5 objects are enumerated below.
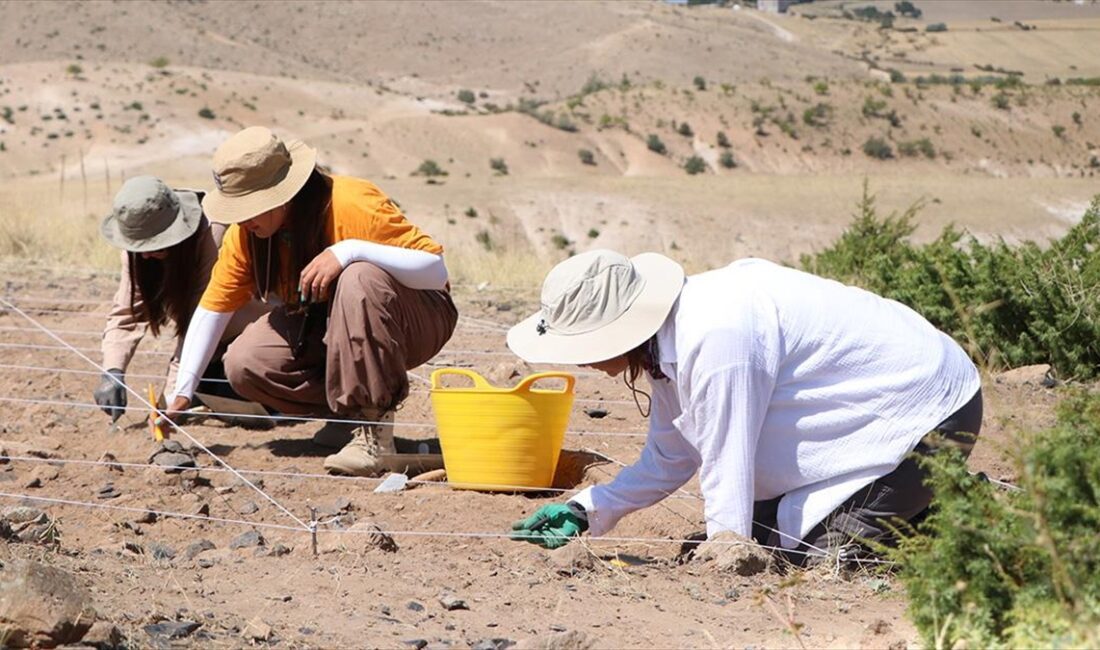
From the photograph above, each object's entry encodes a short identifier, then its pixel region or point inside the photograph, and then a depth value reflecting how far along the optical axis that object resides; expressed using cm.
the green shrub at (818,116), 4606
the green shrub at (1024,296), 669
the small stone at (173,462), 484
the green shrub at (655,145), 4431
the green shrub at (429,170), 3792
